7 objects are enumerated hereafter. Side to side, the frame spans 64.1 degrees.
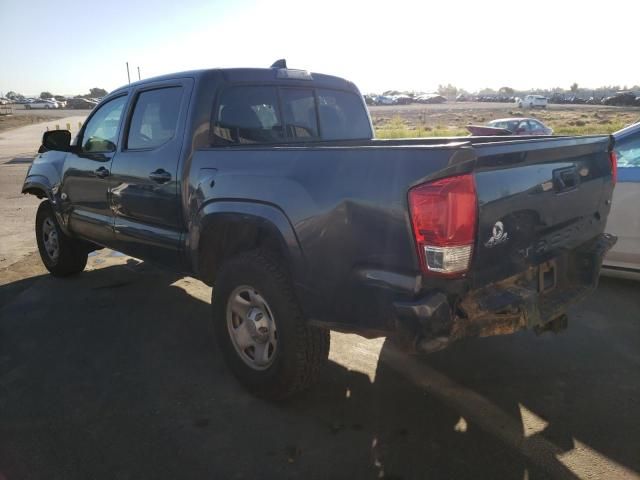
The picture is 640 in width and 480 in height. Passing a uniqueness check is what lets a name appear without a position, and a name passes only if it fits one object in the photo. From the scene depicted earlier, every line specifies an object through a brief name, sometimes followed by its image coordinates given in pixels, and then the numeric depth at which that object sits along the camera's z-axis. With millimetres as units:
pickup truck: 2254
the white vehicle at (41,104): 71750
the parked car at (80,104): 69062
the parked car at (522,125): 18609
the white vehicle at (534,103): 59306
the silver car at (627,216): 4516
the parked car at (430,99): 91450
